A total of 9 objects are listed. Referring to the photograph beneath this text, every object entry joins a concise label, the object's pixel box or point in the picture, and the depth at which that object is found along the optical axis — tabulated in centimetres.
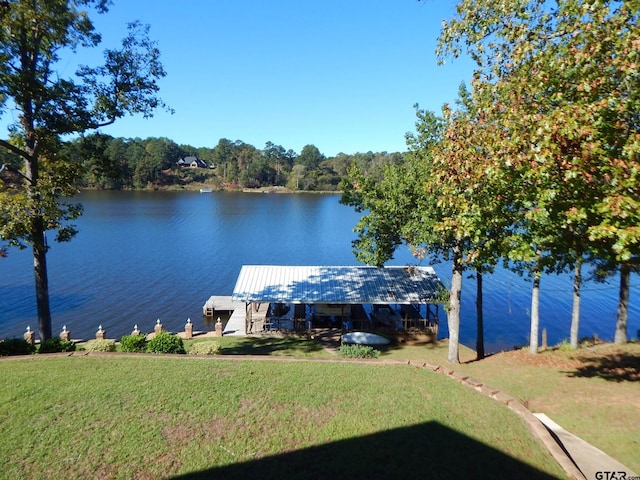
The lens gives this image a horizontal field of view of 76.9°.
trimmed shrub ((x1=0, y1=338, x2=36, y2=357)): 1234
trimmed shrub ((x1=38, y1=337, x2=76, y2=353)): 1252
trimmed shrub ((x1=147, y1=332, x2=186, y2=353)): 1335
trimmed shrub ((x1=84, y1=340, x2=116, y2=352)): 1333
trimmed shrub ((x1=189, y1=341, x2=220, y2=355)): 1386
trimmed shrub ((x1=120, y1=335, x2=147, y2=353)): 1321
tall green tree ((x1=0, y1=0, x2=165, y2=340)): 1224
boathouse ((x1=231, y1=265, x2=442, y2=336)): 2269
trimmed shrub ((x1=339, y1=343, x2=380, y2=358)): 1460
